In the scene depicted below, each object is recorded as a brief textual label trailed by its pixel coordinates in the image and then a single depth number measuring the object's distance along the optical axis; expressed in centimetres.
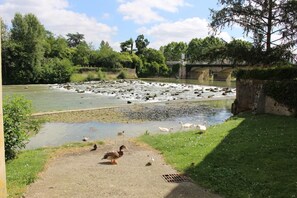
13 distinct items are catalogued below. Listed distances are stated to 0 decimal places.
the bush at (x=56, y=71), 4689
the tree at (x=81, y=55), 6153
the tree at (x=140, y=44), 8043
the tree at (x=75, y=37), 9432
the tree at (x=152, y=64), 7058
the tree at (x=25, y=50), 4496
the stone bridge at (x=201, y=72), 6031
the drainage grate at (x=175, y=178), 535
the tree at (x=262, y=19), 1433
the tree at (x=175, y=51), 8864
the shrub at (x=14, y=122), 697
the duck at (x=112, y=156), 660
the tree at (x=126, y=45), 7954
